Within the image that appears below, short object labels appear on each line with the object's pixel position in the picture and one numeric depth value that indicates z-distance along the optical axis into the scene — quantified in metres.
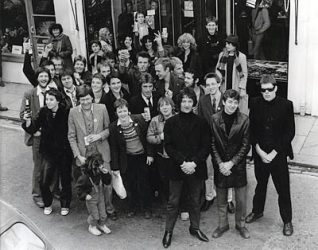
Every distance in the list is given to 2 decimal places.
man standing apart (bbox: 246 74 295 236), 7.18
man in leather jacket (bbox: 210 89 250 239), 7.08
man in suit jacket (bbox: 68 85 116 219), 7.84
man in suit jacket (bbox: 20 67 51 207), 8.53
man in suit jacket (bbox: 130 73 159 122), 8.30
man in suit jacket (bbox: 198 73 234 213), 7.94
